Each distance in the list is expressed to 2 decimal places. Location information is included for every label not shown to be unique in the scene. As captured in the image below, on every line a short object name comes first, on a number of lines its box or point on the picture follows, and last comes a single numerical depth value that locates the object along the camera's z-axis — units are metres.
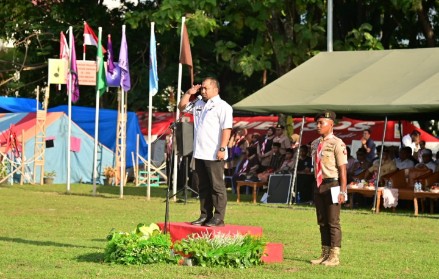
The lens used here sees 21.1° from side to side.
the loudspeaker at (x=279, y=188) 26.25
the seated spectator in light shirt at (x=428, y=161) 24.39
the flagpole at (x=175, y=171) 25.06
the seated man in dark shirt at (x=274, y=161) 28.09
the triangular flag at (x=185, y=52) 24.77
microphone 14.11
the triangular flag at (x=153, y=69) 26.28
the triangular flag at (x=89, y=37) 28.25
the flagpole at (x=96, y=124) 27.25
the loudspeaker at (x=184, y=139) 18.12
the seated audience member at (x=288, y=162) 27.21
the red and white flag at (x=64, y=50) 29.11
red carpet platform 13.34
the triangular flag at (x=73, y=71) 28.38
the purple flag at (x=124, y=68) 27.16
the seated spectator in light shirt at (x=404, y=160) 24.73
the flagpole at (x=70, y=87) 28.30
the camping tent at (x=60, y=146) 35.20
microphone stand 13.64
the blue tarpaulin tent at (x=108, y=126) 38.53
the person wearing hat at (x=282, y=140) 28.88
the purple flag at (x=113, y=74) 27.67
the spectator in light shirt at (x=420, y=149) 25.25
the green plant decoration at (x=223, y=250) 12.80
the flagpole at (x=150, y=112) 25.94
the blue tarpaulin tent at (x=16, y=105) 40.84
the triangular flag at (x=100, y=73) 27.48
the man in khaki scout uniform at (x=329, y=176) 13.49
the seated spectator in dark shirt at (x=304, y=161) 26.91
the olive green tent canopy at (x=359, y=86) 23.03
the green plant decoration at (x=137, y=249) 12.98
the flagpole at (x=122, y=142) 27.23
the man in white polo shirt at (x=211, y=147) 13.97
